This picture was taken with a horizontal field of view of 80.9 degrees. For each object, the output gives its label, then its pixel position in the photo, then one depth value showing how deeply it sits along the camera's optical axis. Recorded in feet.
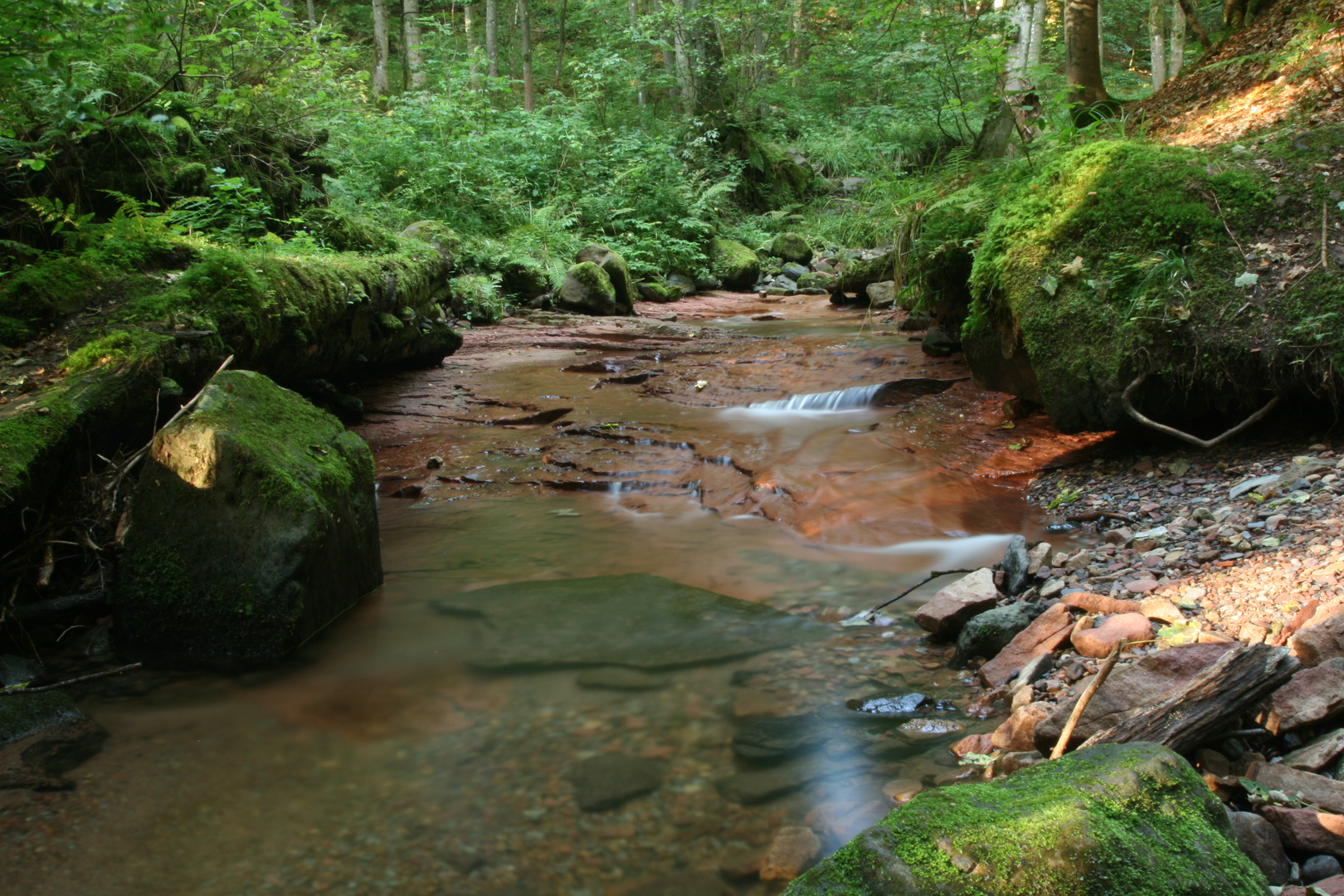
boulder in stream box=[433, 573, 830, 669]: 12.05
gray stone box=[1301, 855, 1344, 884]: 5.74
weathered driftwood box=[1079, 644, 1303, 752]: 6.93
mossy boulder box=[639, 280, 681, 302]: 53.83
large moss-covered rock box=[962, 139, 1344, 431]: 14.14
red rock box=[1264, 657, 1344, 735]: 7.05
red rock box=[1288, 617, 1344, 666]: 7.74
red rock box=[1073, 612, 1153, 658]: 9.53
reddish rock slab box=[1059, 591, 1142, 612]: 10.40
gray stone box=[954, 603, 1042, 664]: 10.99
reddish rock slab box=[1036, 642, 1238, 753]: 7.71
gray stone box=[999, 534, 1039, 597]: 12.53
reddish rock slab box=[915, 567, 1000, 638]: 11.66
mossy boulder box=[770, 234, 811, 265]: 65.87
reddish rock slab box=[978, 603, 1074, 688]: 10.18
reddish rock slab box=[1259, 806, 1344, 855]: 5.85
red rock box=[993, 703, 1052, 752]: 8.34
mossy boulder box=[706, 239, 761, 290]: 60.59
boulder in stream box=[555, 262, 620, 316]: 44.93
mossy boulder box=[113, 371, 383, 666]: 11.70
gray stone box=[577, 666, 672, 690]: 11.18
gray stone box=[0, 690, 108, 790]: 8.79
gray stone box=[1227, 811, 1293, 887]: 5.78
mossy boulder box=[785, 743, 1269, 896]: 4.72
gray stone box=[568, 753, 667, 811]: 8.74
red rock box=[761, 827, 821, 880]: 7.53
